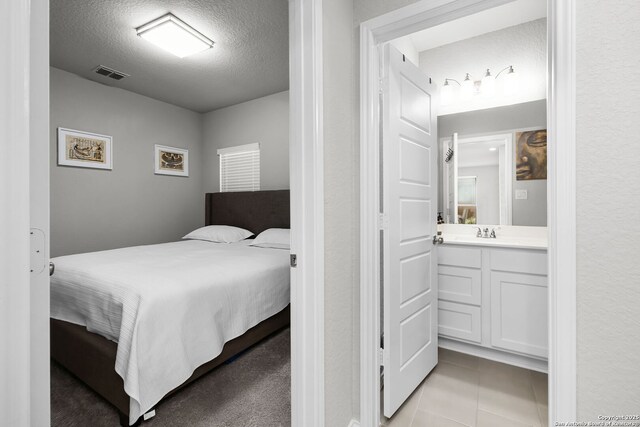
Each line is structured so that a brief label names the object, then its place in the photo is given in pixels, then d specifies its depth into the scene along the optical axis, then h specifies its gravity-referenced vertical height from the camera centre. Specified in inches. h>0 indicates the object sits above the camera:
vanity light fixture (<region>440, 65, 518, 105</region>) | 101.9 +44.3
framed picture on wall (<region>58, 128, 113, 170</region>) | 130.5 +28.8
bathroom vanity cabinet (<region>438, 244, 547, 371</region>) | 84.0 -27.0
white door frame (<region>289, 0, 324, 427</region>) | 50.1 +0.7
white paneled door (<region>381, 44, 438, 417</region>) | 64.6 -3.7
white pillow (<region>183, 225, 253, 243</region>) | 148.7 -10.8
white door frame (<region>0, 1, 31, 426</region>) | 20.5 -0.4
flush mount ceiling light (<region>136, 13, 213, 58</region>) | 96.1 +59.5
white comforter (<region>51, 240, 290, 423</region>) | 63.0 -23.1
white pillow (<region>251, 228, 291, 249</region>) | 129.7 -11.7
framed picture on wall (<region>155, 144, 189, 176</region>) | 166.5 +29.9
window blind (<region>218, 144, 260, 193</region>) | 170.1 +26.0
